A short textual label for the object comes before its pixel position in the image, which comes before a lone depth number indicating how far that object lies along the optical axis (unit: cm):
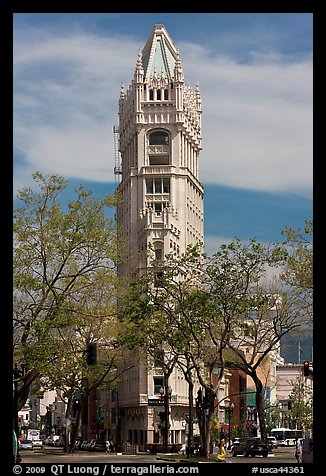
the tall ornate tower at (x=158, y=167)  10381
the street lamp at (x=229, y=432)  10384
